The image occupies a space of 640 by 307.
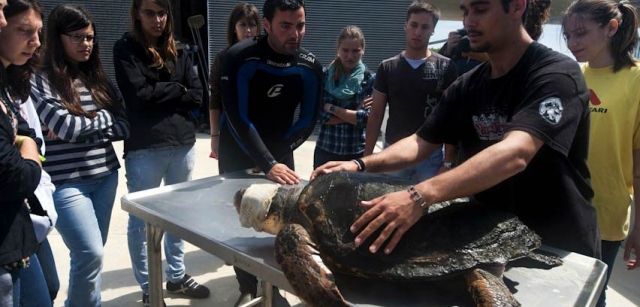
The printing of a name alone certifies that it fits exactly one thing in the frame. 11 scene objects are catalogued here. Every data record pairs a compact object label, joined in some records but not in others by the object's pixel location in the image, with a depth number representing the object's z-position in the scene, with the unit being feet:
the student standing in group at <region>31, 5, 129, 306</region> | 8.06
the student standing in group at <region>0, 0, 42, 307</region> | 5.73
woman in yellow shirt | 7.38
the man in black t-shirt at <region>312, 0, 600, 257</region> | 4.94
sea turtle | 4.77
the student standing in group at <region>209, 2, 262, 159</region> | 12.53
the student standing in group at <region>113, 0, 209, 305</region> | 9.68
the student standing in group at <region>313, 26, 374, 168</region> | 13.23
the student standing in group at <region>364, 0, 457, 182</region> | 11.73
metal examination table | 4.97
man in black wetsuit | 9.00
